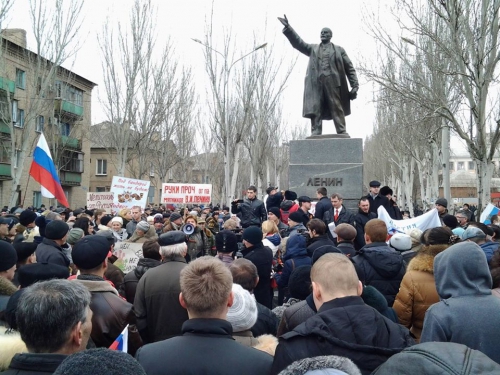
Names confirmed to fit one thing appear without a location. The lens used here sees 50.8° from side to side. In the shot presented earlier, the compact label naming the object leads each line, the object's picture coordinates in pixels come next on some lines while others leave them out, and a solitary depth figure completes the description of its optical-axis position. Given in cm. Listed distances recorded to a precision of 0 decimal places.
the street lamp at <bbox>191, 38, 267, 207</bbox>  2377
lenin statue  1140
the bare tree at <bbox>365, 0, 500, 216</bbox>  1347
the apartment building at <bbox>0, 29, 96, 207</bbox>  2405
